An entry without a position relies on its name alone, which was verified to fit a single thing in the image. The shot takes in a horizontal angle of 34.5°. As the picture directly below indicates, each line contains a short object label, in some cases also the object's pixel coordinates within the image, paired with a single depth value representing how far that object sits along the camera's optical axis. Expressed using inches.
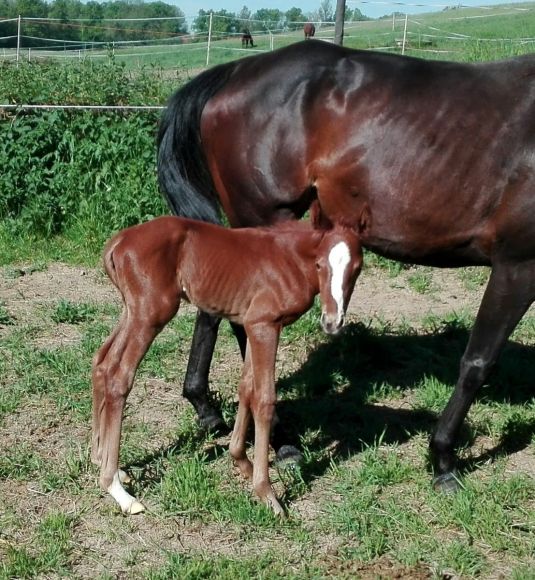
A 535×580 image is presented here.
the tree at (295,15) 2247.0
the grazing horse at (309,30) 1073.8
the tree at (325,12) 1658.5
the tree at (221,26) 1633.9
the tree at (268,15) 2252.7
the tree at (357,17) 2345.0
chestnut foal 146.9
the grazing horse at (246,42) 1289.1
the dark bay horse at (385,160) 169.2
